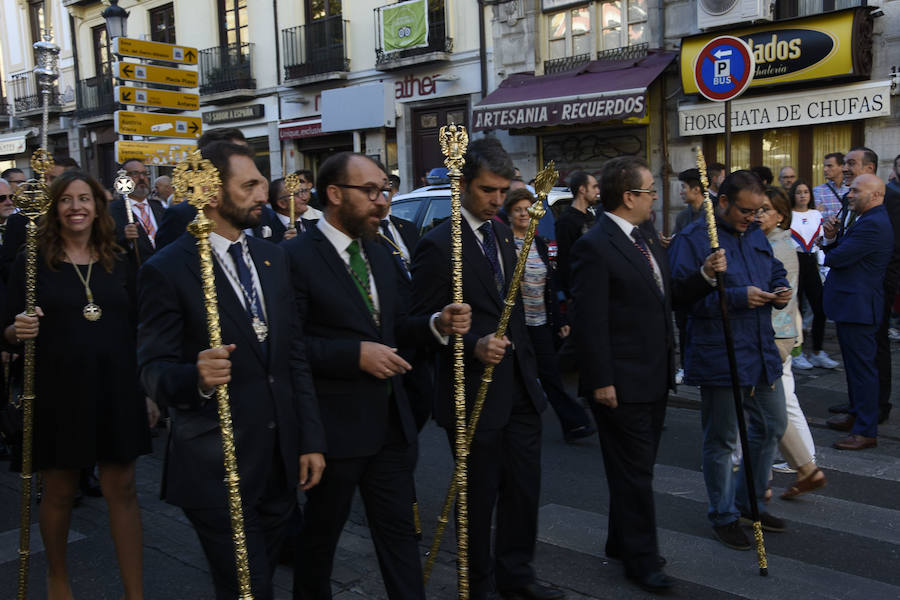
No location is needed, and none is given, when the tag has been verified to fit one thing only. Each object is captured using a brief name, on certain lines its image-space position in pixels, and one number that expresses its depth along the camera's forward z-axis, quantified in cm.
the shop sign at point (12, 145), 3080
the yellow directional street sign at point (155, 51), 1228
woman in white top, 917
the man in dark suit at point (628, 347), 403
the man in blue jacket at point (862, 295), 624
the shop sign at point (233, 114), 2278
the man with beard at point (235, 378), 280
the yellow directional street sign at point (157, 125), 1215
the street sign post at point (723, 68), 691
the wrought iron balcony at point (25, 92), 3023
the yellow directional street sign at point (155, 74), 1226
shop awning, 1477
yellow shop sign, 1278
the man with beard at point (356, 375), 330
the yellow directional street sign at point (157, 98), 1223
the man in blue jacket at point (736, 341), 446
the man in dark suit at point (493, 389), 379
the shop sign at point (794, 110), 1296
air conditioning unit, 1372
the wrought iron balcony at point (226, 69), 2288
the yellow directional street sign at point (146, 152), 1192
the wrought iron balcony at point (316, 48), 2061
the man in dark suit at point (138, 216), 647
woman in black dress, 381
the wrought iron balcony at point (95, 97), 2706
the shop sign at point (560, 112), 1465
